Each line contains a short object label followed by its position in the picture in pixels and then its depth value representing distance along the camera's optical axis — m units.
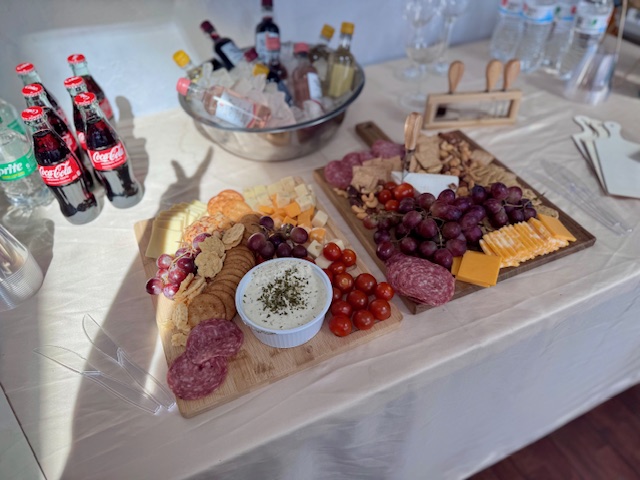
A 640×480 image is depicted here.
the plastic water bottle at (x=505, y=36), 1.62
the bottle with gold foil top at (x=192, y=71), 1.17
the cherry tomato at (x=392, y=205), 1.01
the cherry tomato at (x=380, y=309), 0.80
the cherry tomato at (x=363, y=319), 0.78
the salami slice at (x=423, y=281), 0.81
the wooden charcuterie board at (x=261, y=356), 0.71
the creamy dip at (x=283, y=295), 0.75
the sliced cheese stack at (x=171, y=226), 0.95
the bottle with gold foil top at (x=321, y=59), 1.27
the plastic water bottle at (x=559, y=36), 1.57
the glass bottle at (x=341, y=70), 1.22
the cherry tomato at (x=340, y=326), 0.77
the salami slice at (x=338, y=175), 1.10
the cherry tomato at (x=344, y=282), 0.85
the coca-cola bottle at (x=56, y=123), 0.89
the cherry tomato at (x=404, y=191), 1.01
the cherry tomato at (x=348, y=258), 0.90
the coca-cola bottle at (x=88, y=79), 1.00
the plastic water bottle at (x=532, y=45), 1.63
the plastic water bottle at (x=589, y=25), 1.41
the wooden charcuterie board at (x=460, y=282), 0.87
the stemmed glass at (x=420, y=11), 1.43
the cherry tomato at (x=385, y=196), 1.03
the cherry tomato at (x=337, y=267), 0.87
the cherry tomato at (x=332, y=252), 0.89
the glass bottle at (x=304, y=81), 1.19
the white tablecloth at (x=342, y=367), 0.69
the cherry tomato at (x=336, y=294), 0.83
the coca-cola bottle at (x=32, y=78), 0.94
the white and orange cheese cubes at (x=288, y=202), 1.00
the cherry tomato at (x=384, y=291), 0.83
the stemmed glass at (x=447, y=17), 1.42
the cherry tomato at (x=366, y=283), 0.84
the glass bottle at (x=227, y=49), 1.24
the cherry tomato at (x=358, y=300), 0.81
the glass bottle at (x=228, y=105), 1.08
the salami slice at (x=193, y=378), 0.70
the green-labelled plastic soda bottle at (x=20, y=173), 0.96
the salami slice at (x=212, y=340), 0.71
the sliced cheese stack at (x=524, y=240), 0.89
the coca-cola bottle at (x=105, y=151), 0.93
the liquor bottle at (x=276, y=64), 1.24
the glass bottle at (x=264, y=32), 1.24
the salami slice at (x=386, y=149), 1.16
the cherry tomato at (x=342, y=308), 0.79
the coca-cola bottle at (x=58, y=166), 0.88
